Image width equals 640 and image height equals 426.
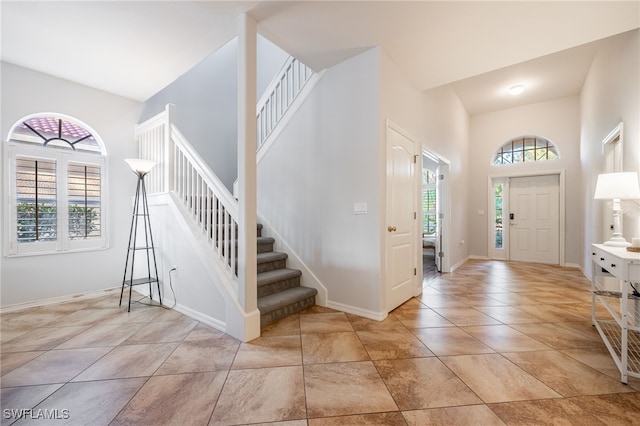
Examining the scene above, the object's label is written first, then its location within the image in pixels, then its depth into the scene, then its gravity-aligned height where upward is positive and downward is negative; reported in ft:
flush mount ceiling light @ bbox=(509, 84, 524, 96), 16.35 +7.83
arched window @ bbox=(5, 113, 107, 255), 9.80 +1.16
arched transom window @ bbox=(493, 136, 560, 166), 18.71 +4.56
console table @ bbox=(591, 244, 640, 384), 5.56 -2.34
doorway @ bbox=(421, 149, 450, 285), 15.28 -0.61
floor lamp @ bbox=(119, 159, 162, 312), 10.15 -0.59
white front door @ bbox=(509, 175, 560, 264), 18.39 -0.45
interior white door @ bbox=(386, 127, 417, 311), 9.65 -0.24
